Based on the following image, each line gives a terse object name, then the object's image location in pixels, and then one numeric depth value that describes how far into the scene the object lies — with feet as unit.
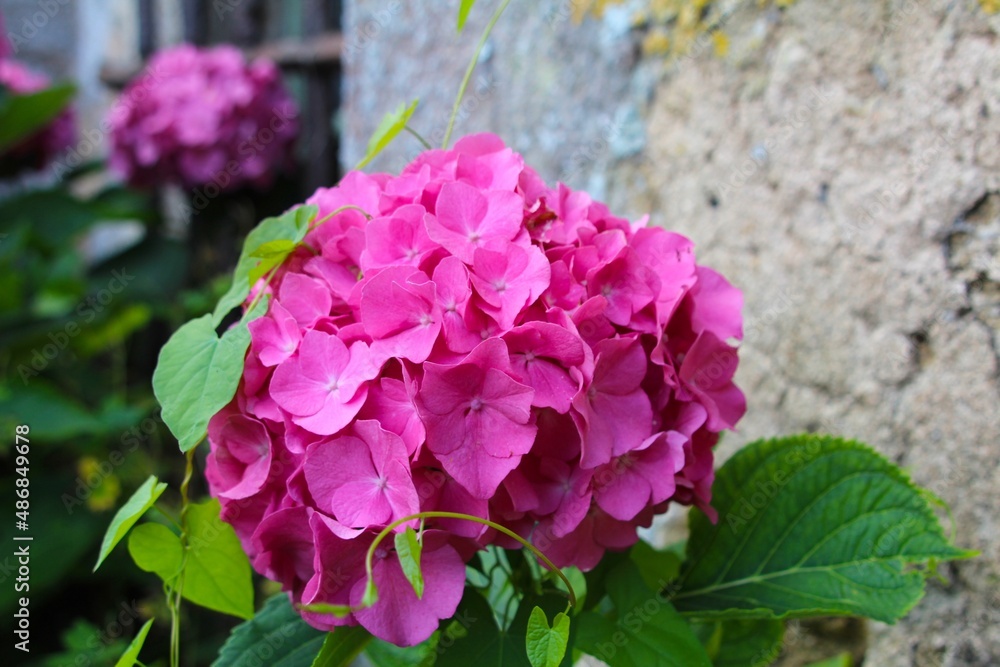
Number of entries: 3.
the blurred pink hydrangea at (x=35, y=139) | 8.73
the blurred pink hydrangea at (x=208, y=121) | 7.54
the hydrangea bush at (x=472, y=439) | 1.70
